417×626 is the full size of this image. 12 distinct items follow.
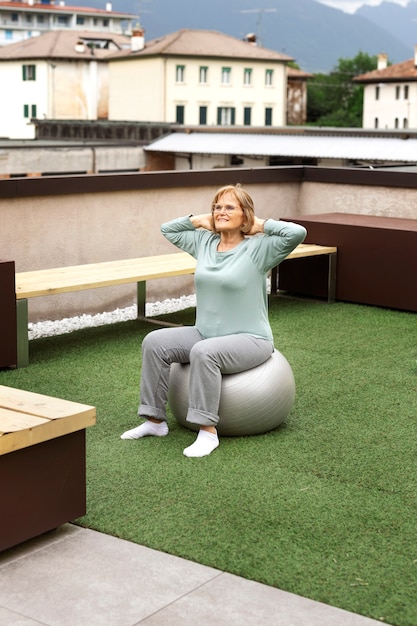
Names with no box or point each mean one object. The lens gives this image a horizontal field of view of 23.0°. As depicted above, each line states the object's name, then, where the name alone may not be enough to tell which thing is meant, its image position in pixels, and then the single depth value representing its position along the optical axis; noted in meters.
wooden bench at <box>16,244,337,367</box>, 6.86
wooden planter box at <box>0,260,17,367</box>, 6.70
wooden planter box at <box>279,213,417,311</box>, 9.05
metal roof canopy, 25.81
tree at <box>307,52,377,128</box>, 112.38
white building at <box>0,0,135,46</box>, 137.75
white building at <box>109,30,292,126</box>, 67.38
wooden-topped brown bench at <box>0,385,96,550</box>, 3.68
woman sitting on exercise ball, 5.13
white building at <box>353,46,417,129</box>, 77.62
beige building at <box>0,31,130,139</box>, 72.69
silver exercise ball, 5.14
